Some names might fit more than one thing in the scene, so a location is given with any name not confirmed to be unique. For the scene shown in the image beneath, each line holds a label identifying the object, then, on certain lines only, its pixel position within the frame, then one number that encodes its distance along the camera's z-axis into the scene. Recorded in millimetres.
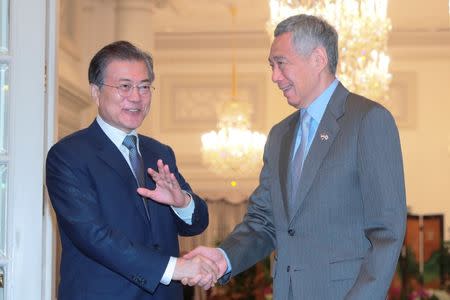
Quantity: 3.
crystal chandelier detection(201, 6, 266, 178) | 18379
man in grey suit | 3990
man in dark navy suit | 4299
